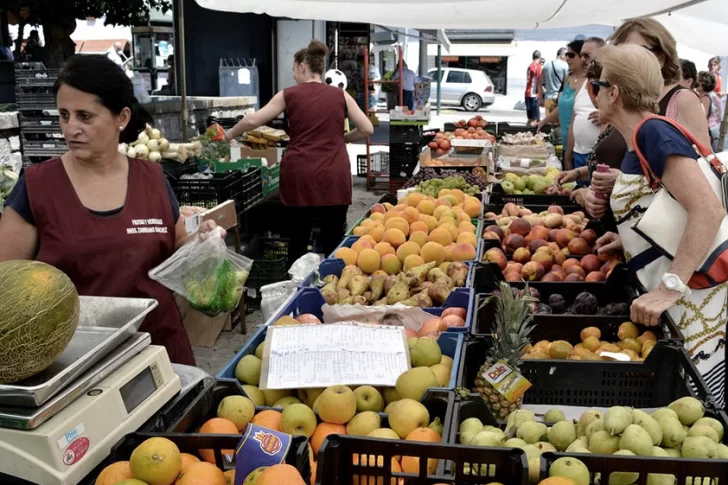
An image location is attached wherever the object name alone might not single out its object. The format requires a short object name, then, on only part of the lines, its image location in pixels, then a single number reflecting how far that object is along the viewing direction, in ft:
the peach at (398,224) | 13.14
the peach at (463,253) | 11.93
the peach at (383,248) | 12.20
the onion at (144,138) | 19.65
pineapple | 7.09
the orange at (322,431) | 6.35
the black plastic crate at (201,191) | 17.95
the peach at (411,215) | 13.74
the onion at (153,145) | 19.57
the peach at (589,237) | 12.44
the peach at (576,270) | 11.32
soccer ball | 34.04
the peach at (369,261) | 11.84
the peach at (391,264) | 11.91
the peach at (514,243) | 12.82
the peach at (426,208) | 14.48
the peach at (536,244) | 12.56
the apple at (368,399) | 6.83
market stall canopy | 20.04
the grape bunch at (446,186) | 17.96
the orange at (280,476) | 4.50
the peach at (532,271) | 11.59
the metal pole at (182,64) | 18.44
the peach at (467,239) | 12.55
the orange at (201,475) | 4.94
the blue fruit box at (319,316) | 7.59
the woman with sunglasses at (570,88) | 21.71
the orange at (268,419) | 6.40
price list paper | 7.07
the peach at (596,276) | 11.00
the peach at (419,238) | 12.50
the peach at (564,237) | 12.78
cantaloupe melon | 4.74
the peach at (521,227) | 13.39
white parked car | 95.50
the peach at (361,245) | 12.33
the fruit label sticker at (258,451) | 4.82
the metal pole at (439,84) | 77.20
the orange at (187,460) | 5.14
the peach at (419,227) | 13.05
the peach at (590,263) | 11.43
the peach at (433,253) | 12.00
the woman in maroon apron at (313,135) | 17.48
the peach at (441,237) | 12.57
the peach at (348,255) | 11.96
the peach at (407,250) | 12.05
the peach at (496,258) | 12.03
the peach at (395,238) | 12.66
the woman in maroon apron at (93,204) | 7.63
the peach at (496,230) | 13.59
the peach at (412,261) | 11.76
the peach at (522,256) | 12.35
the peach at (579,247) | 12.33
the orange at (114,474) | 4.77
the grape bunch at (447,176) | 19.81
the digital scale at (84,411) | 4.48
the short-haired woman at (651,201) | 8.07
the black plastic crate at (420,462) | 5.01
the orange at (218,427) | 5.91
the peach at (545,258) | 11.94
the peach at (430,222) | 13.44
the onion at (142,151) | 18.95
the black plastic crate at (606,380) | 7.55
